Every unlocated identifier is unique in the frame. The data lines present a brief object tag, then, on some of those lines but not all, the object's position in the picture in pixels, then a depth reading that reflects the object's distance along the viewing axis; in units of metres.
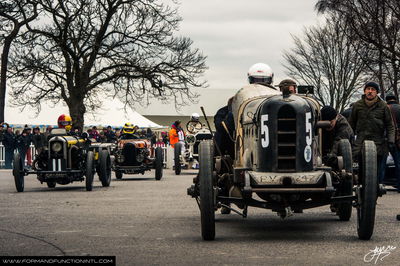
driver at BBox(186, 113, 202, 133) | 29.92
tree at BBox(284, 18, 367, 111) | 51.59
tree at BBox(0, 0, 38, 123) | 37.56
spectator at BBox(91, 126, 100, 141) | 37.14
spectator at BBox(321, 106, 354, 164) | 11.38
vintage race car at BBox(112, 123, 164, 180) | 25.14
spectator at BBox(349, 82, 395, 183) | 13.67
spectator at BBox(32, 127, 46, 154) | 32.72
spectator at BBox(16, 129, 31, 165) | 34.81
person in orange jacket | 31.77
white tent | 45.09
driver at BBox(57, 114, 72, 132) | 20.39
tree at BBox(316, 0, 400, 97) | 32.25
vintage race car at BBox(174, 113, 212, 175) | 28.16
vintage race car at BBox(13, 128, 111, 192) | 18.88
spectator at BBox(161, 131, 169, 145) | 46.32
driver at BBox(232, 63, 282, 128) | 11.05
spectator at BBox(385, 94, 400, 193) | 16.49
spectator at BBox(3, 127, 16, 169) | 34.84
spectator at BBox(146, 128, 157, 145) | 42.62
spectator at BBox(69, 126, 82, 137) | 20.61
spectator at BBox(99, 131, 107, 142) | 37.88
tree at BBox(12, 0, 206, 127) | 43.88
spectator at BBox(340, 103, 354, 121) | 19.03
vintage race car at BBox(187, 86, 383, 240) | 9.42
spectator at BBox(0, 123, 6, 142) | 35.89
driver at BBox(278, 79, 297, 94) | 9.96
